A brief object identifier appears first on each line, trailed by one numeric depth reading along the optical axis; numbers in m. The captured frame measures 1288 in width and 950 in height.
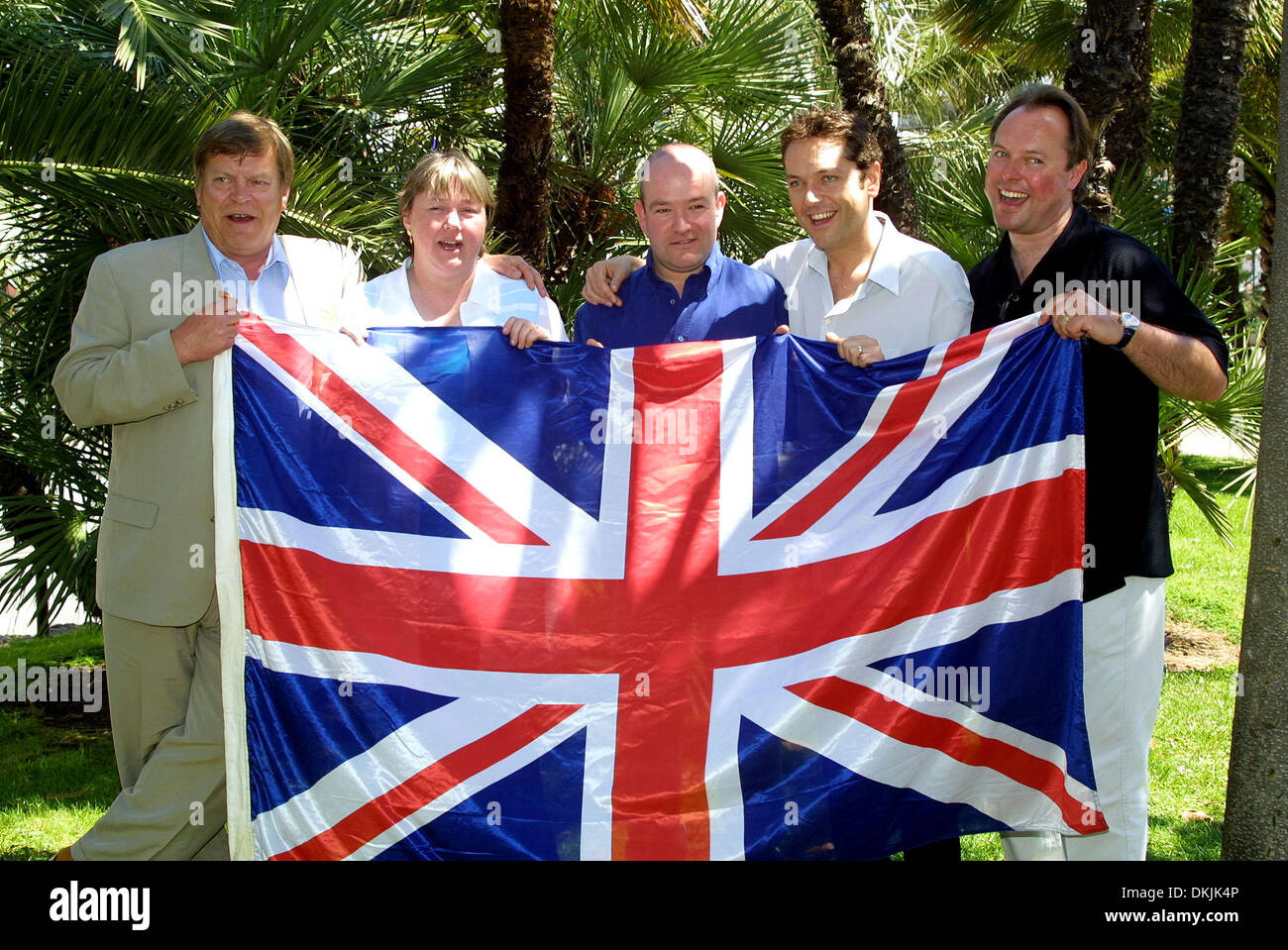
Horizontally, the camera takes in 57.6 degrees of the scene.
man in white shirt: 3.69
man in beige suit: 3.47
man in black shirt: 3.29
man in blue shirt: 3.82
